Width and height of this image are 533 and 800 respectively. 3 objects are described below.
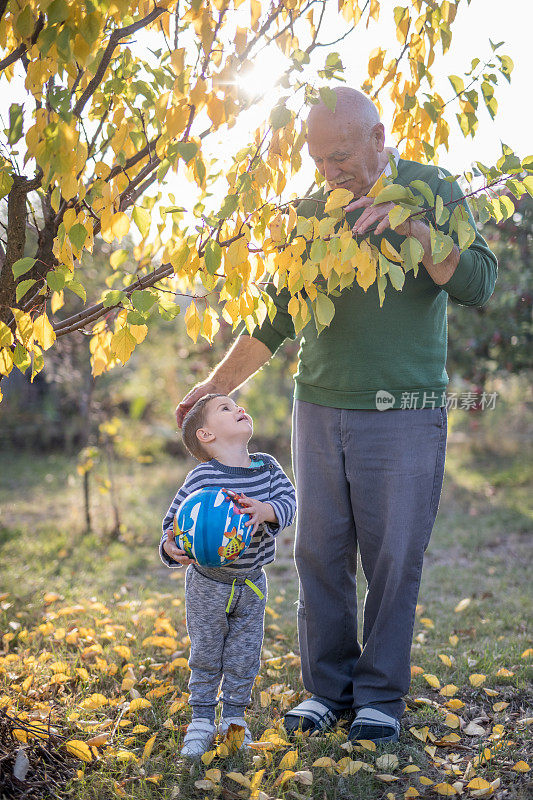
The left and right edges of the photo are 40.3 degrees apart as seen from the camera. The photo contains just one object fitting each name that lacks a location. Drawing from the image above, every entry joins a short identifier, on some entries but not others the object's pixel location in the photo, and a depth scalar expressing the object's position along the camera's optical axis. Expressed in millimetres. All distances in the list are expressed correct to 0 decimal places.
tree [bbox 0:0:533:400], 1577
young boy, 2178
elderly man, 2154
